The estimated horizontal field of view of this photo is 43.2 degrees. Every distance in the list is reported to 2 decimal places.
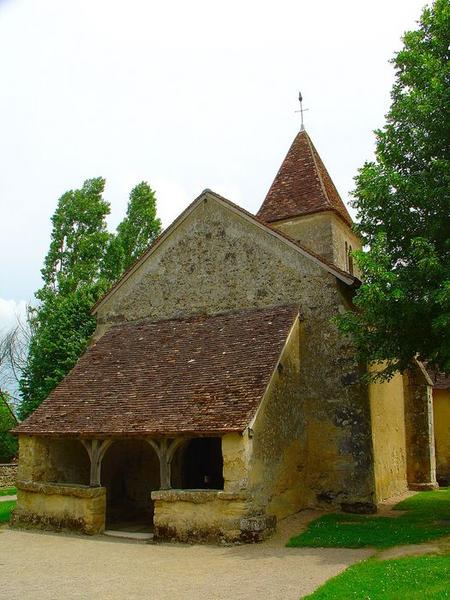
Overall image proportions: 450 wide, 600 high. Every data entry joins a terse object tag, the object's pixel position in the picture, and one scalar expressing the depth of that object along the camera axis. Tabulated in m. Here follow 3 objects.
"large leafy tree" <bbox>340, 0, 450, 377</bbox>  11.31
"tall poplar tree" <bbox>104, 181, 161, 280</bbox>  29.50
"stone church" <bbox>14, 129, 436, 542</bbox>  11.98
